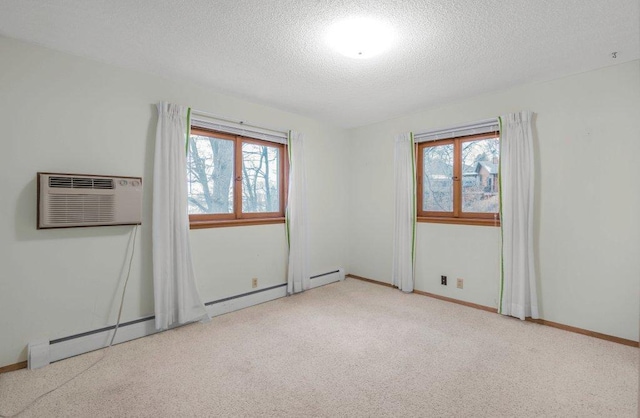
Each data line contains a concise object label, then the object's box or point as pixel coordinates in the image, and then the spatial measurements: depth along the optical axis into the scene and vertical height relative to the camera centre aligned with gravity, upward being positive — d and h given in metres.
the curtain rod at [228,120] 3.02 +1.00
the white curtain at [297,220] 3.81 -0.13
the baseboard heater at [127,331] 2.26 -1.02
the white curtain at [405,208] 3.86 +0.01
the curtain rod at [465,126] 3.20 +0.94
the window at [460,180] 3.32 +0.34
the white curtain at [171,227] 2.67 -0.14
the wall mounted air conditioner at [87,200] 2.15 +0.09
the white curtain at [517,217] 2.90 -0.09
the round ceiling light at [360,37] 1.96 +1.21
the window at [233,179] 3.15 +0.36
